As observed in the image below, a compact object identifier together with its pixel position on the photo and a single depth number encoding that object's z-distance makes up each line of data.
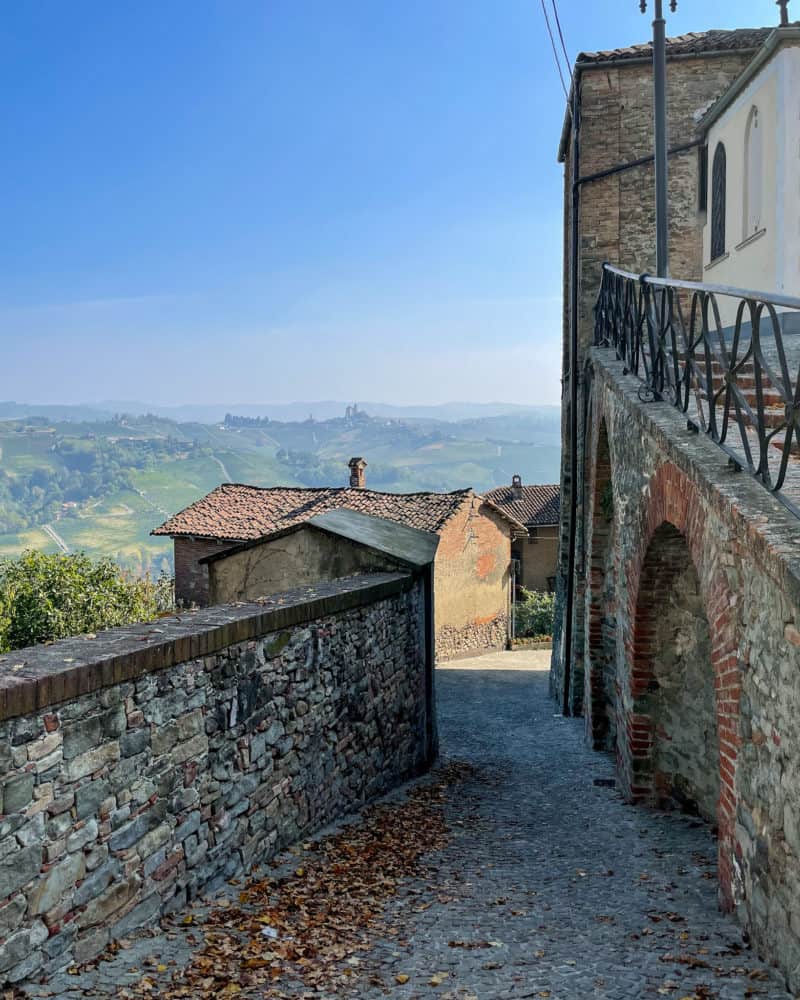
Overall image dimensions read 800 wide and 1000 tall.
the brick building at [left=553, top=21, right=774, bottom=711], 13.32
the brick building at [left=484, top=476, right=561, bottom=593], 37.97
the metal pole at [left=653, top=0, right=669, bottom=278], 8.73
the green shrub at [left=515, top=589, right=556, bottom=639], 33.06
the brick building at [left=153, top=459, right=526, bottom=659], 25.70
